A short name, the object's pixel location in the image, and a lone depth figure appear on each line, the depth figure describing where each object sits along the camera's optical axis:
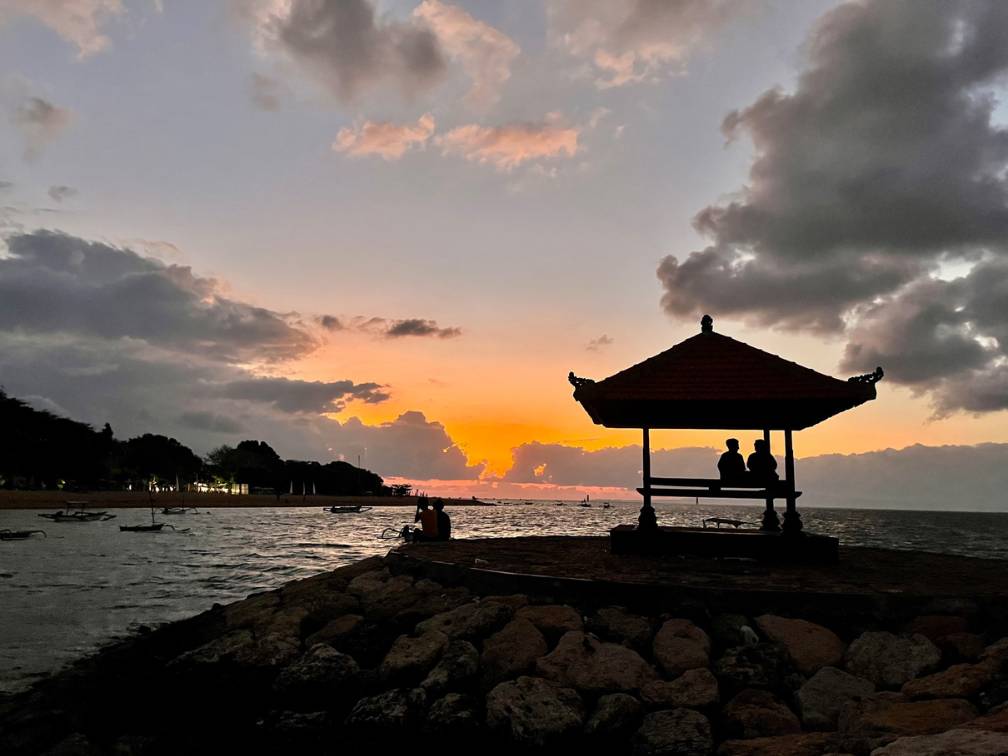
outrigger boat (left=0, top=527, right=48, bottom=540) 47.94
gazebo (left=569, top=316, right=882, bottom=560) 12.05
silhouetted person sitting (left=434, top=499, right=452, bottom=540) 16.62
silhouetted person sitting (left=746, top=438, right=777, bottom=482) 13.16
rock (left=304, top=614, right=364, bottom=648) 10.06
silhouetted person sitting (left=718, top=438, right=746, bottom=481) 12.95
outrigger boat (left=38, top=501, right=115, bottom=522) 71.38
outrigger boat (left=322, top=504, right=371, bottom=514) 123.50
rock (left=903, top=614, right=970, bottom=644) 7.79
